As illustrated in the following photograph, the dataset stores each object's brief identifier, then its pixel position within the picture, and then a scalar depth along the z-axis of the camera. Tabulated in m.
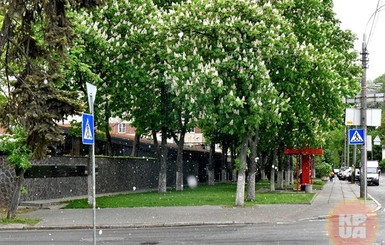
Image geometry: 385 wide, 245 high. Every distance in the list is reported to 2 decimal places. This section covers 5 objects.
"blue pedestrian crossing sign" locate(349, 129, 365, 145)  24.75
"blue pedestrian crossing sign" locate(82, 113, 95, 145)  12.19
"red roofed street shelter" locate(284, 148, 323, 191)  37.03
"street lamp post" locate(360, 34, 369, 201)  29.09
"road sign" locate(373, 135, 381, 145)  103.19
